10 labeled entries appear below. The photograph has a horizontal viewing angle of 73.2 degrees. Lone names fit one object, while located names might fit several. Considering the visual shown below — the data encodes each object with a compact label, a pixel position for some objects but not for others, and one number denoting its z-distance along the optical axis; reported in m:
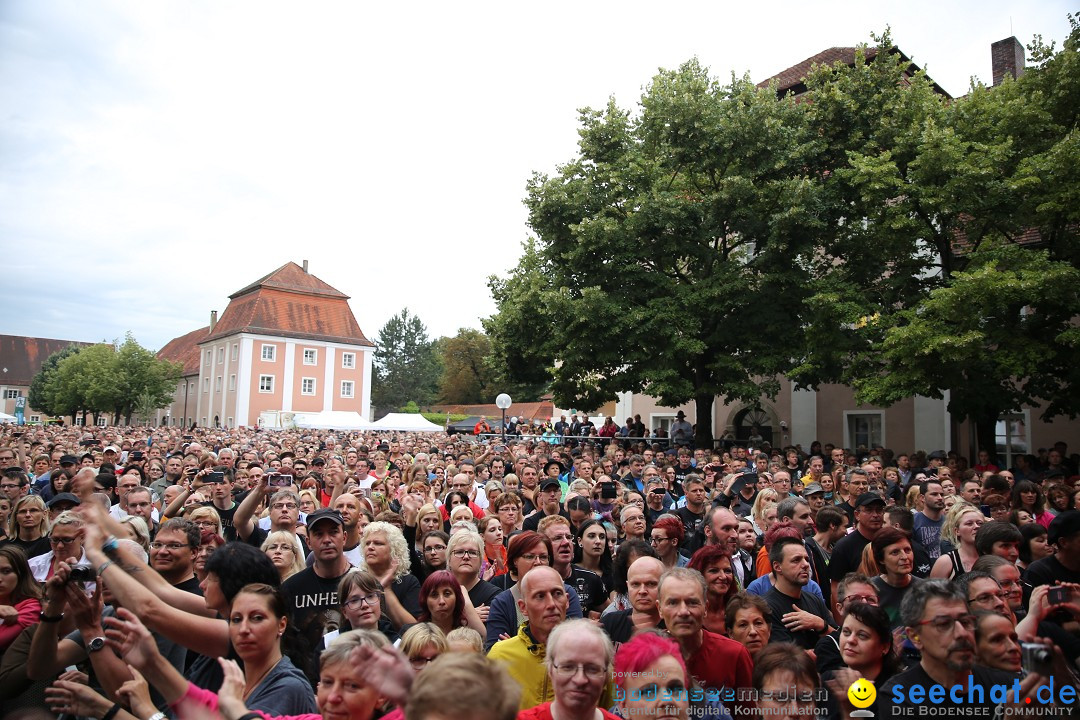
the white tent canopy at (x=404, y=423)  43.53
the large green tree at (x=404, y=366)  95.06
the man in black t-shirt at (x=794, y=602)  4.35
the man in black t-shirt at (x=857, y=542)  5.62
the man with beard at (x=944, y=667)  3.15
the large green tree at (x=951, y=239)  14.41
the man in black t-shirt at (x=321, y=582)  4.36
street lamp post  24.53
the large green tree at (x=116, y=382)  65.75
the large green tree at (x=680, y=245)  19.02
